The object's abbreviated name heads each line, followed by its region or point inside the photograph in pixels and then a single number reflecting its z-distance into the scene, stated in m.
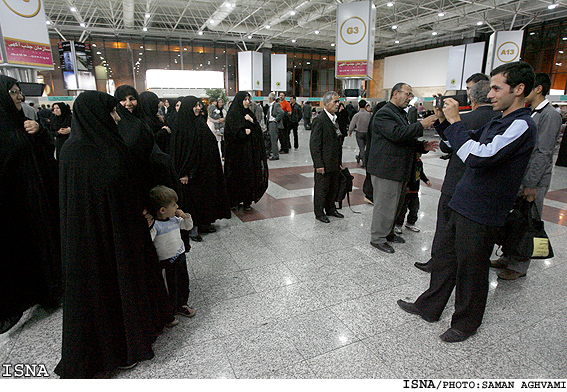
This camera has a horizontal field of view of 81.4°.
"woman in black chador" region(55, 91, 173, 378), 1.58
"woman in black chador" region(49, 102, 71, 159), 4.73
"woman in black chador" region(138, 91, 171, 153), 4.09
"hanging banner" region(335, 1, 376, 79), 9.38
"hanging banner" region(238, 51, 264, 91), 18.58
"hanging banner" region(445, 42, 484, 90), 17.67
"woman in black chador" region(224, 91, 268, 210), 4.36
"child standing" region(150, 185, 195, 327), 2.02
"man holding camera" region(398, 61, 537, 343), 1.71
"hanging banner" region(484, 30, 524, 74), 14.01
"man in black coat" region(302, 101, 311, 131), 17.11
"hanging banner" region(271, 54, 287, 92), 20.17
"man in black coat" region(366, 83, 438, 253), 3.01
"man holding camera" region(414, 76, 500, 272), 2.41
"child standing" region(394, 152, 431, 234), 3.86
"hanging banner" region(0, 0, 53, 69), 5.68
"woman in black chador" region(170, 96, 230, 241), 3.60
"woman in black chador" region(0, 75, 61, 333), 2.21
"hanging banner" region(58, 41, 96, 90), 15.96
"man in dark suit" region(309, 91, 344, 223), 4.03
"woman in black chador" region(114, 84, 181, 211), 2.21
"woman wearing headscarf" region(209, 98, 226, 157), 8.13
